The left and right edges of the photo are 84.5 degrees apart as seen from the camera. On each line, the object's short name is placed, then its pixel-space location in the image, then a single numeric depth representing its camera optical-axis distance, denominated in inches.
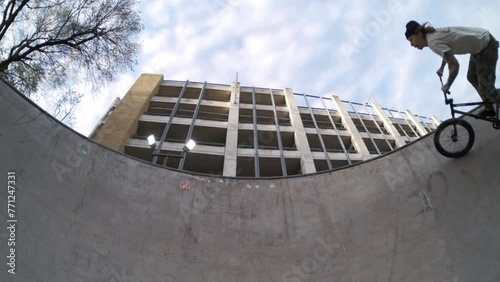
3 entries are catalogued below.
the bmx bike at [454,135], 215.9
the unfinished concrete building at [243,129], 721.6
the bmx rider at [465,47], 197.9
